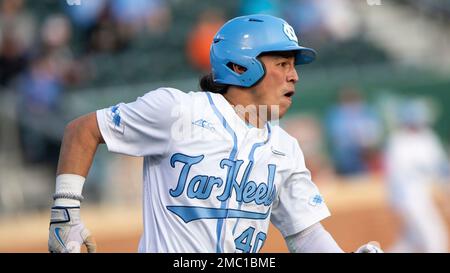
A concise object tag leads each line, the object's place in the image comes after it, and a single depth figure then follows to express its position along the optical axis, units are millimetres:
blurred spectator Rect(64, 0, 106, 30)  12609
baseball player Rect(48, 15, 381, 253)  4352
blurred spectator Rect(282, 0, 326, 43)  13773
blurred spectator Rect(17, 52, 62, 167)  11180
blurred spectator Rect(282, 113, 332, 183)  12484
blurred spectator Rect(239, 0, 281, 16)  13156
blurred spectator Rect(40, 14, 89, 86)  12086
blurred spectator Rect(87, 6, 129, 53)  12695
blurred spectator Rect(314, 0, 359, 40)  14133
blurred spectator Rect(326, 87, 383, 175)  12781
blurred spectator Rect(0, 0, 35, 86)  11672
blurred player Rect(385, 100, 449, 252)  12414
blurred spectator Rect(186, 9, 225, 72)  13094
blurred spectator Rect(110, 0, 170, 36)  12969
